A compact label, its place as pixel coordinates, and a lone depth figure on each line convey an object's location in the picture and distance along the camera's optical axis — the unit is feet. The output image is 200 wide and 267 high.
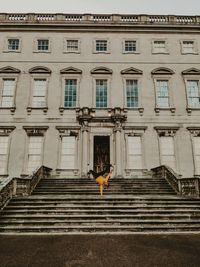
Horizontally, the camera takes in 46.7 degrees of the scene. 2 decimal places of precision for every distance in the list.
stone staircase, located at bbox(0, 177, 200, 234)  25.99
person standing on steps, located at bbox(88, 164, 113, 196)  34.88
